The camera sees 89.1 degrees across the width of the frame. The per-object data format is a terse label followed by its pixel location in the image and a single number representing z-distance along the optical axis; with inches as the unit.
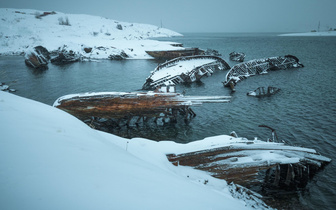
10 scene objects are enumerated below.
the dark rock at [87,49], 2108.8
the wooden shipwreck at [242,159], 321.1
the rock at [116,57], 2057.1
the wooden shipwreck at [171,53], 2160.4
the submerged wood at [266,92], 894.0
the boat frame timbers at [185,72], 1081.4
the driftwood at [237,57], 2015.1
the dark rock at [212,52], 2514.8
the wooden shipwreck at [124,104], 553.0
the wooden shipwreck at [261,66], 1295.5
